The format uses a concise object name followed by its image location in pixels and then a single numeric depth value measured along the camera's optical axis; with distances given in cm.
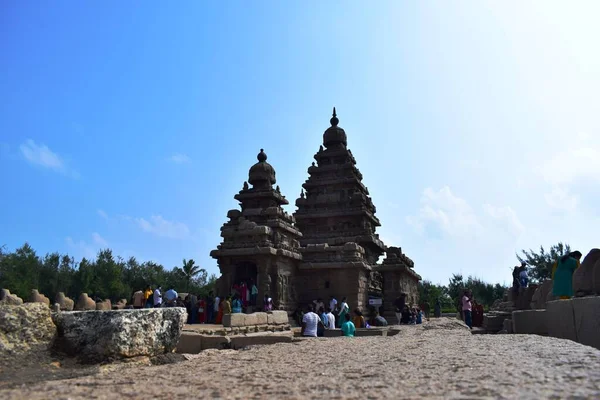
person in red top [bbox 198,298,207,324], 2065
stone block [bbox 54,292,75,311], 2515
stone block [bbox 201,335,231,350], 1039
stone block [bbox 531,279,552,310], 1261
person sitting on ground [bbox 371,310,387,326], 1752
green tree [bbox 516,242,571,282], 4797
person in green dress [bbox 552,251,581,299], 932
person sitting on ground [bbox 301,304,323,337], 1228
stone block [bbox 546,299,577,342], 752
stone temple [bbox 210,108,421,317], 2134
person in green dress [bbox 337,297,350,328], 1547
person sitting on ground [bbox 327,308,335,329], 1531
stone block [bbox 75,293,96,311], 2448
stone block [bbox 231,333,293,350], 1009
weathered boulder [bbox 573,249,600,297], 804
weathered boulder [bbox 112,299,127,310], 2552
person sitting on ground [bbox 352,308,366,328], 1586
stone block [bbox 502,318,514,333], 1210
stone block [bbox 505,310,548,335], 973
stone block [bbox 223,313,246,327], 1311
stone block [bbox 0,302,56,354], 495
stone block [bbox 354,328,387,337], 1349
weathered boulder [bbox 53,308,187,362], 525
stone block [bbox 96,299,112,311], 2452
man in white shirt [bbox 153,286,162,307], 1727
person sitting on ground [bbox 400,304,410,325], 2278
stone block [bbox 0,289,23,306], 1916
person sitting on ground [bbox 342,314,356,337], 1223
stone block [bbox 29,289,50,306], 2394
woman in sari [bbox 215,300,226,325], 1878
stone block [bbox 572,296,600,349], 652
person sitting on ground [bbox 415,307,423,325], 2383
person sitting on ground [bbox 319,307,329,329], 1542
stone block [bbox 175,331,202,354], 1059
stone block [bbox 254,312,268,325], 1459
